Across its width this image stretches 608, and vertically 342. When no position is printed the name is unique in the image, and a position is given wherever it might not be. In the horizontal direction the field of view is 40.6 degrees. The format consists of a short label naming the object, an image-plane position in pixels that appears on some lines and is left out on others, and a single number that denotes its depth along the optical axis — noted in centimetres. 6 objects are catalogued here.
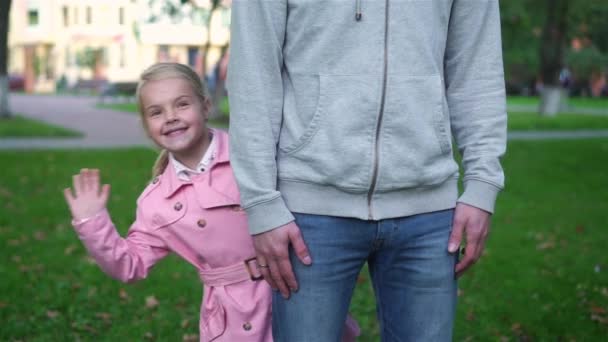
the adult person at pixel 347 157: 203
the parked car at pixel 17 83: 5138
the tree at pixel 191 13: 1608
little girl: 265
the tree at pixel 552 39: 2400
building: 5312
